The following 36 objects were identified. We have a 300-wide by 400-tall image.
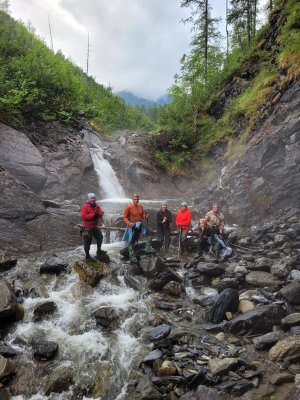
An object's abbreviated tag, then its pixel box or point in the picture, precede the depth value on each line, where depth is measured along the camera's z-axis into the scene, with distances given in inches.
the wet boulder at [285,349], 252.5
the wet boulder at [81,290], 382.1
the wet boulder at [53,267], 432.8
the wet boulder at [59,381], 253.4
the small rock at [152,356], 267.4
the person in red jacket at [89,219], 452.1
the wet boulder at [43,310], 337.4
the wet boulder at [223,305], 329.1
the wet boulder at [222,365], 246.8
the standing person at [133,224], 482.9
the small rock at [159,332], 302.7
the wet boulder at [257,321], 300.7
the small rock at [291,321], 291.1
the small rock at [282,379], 231.0
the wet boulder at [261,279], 386.6
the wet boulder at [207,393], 221.6
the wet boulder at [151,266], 431.4
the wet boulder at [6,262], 436.5
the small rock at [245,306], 336.2
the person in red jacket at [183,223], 538.3
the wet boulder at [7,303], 314.0
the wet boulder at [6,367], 254.2
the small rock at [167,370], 250.8
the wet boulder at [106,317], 329.4
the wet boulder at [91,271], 409.7
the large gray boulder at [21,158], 717.3
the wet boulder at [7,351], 278.7
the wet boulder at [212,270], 428.8
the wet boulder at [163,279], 403.9
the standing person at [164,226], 524.1
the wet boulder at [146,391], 232.7
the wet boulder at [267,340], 275.0
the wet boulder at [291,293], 328.8
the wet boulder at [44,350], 280.7
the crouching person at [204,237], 511.5
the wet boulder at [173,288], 392.2
